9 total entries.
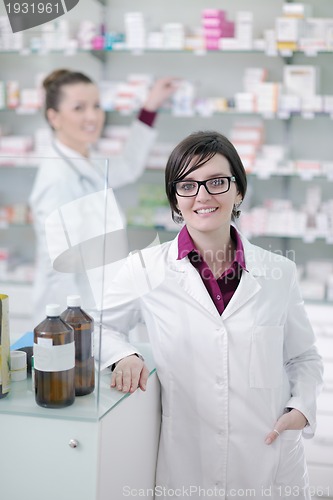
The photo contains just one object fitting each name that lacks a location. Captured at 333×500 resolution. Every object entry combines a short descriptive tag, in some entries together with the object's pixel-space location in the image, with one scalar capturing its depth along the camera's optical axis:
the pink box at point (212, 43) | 4.30
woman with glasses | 1.84
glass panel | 1.52
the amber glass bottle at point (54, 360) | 1.41
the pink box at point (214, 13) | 4.23
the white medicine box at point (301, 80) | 4.23
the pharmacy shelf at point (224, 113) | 4.20
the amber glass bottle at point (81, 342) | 1.51
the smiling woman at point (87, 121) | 4.18
